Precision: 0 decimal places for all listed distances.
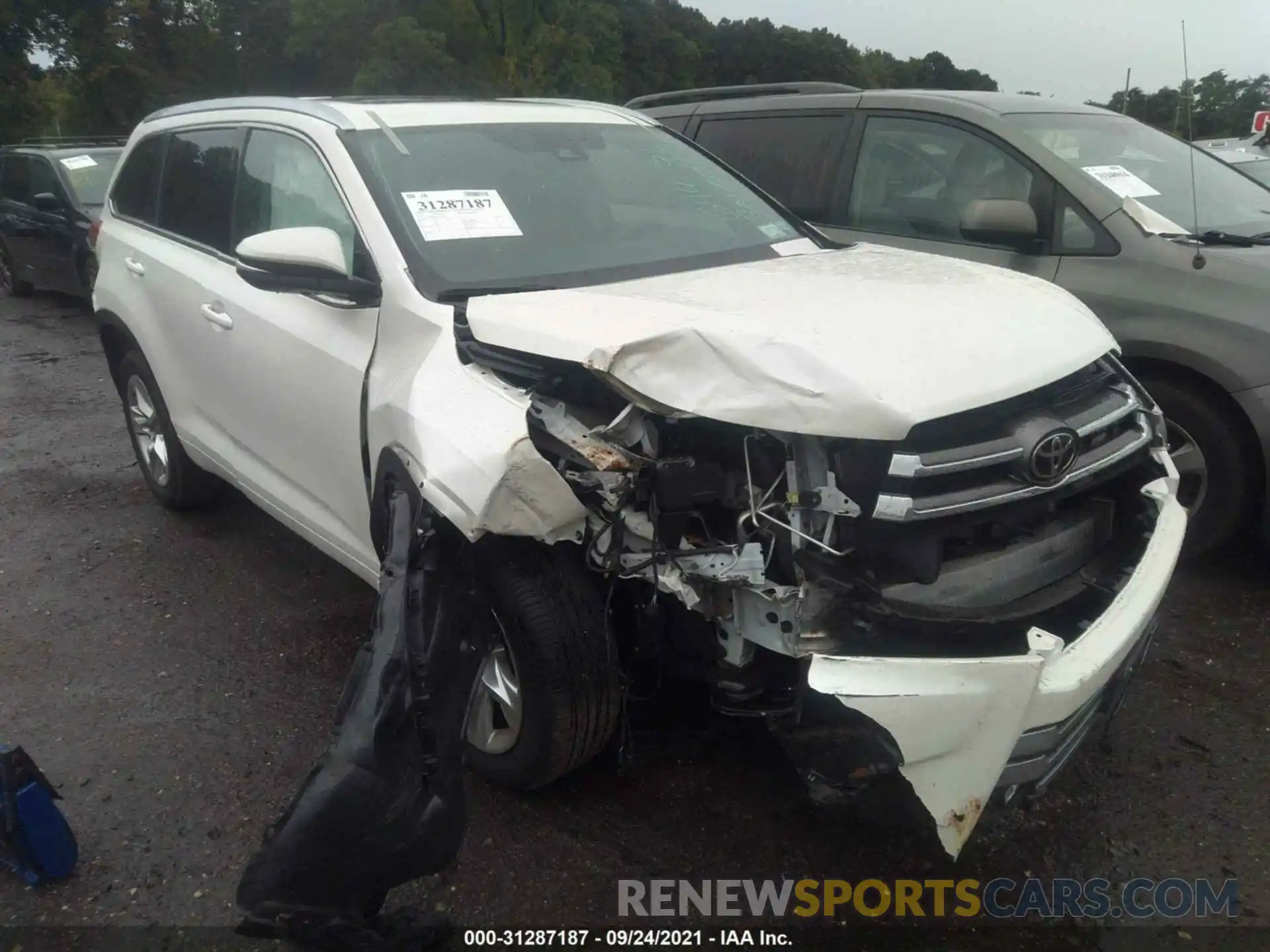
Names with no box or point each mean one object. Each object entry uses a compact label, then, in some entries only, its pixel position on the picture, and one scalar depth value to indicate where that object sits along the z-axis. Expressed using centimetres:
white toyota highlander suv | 204
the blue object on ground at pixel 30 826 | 234
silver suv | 357
